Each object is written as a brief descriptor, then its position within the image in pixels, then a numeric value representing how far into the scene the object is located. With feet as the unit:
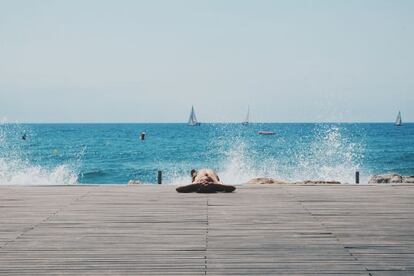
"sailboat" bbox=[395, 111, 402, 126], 458.74
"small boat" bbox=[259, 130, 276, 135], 343.46
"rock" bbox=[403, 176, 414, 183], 70.32
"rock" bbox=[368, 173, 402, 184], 69.51
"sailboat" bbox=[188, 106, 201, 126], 440.94
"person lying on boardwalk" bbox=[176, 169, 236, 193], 28.71
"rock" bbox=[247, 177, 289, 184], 52.80
